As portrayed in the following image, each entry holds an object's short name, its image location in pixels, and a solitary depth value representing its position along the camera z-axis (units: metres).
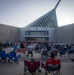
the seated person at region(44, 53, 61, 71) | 2.42
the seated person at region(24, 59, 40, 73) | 2.50
